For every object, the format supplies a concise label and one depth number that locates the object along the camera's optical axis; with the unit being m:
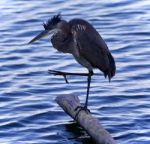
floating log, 19.60
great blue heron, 21.87
